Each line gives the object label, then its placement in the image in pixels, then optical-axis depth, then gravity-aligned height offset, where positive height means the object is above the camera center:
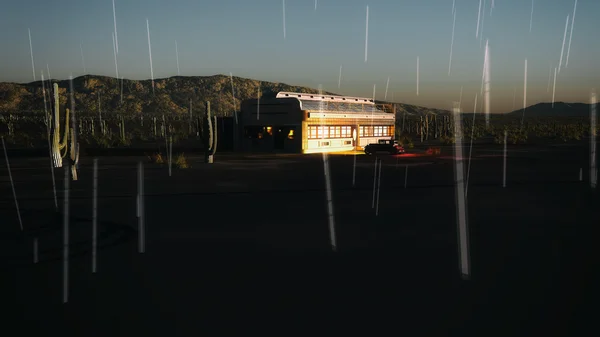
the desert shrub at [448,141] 63.29 -3.13
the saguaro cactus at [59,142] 23.74 -0.83
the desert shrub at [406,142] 51.97 -2.81
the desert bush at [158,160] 32.05 -2.20
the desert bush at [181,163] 29.80 -2.25
